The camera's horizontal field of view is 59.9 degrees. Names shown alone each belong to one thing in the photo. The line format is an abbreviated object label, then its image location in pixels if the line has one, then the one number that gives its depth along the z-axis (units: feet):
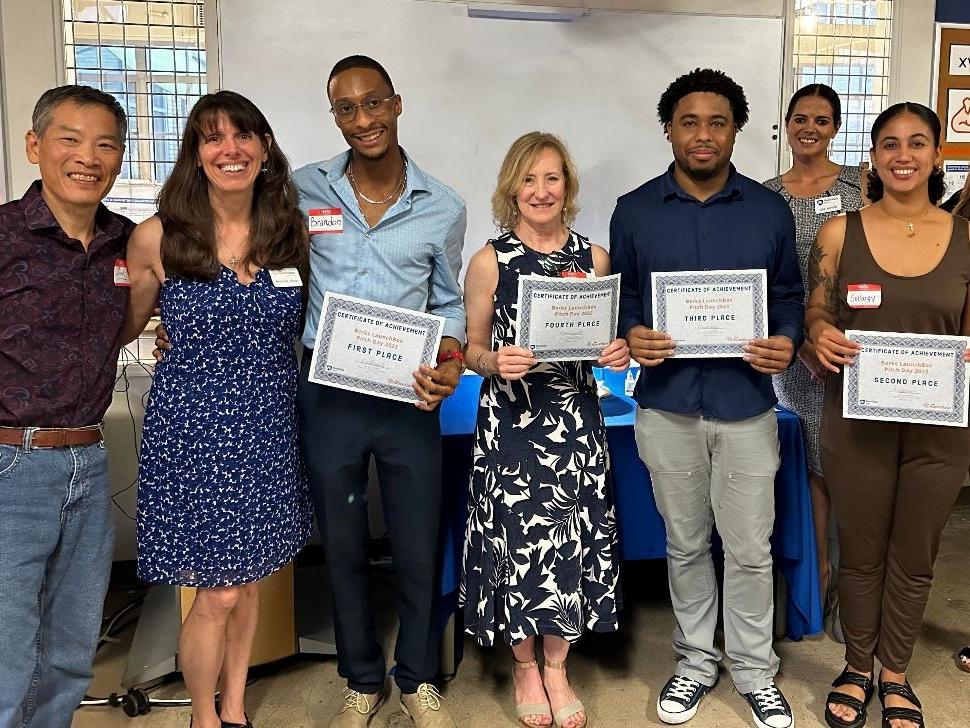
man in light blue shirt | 7.20
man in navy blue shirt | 7.43
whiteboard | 11.35
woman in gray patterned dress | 9.56
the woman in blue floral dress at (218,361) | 6.43
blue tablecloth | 8.93
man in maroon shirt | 5.60
